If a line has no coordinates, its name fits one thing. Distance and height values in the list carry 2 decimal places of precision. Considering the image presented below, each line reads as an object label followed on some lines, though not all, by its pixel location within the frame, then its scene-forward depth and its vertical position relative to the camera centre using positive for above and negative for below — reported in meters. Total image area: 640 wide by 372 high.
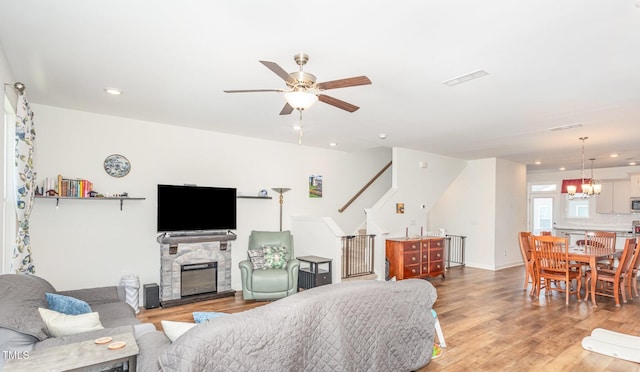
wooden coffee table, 1.56 -0.80
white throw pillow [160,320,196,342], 1.92 -0.78
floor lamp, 6.19 +0.02
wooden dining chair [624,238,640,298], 5.40 -1.24
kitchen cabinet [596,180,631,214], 8.84 -0.06
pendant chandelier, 6.53 +0.13
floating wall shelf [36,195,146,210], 4.23 -0.14
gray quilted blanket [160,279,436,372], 1.75 -0.87
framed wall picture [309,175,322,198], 6.93 +0.09
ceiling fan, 2.47 +0.78
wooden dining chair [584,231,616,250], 6.46 -0.86
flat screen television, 4.99 -0.29
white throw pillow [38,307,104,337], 2.07 -0.83
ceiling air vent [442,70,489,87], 3.09 +1.06
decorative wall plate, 4.80 +0.31
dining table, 5.20 -0.95
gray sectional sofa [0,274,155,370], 1.80 -0.76
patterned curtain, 3.19 +0.04
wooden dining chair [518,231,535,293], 5.89 -1.04
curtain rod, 3.02 +0.87
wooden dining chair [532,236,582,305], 5.31 -1.08
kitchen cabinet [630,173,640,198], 8.60 +0.25
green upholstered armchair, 5.06 -1.33
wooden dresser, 6.58 -1.27
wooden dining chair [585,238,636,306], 5.21 -1.25
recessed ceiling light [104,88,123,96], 3.66 +1.03
